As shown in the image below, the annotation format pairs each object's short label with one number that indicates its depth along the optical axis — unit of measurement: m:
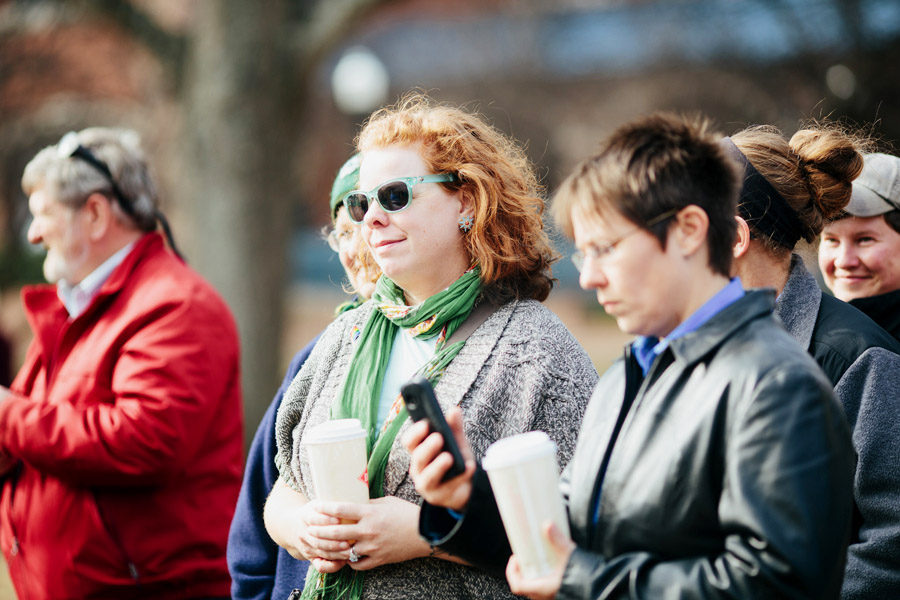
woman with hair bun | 4.41
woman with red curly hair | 4.43
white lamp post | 26.27
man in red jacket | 5.86
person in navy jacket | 5.37
